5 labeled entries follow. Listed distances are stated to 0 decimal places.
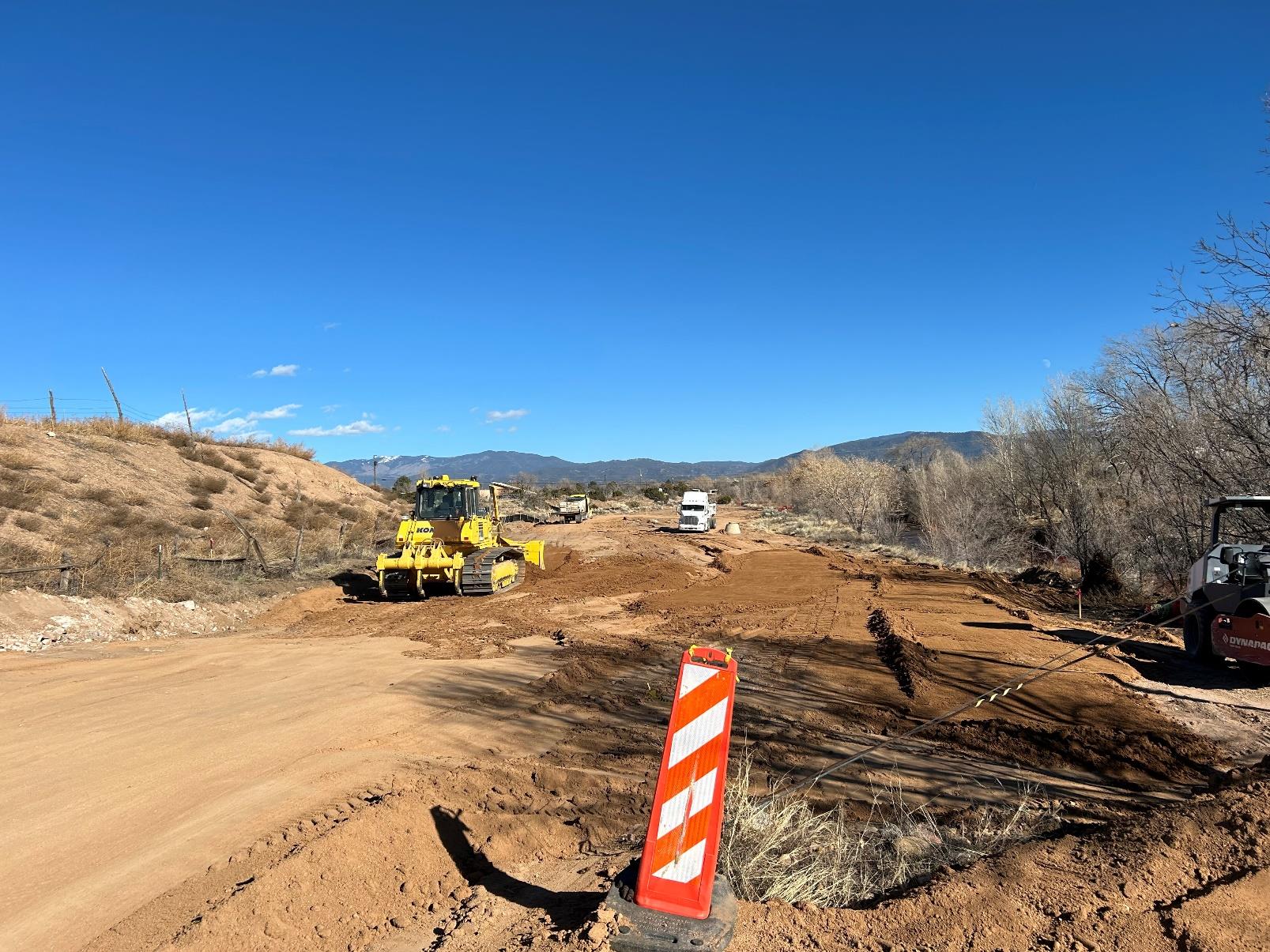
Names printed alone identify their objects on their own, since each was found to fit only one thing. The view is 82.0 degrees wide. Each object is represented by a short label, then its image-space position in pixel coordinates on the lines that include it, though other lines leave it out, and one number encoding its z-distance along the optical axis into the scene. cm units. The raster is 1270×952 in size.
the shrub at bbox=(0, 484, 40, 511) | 2230
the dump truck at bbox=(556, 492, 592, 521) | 4847
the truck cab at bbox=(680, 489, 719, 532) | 4044
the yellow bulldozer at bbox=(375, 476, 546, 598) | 1788
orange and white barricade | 311
